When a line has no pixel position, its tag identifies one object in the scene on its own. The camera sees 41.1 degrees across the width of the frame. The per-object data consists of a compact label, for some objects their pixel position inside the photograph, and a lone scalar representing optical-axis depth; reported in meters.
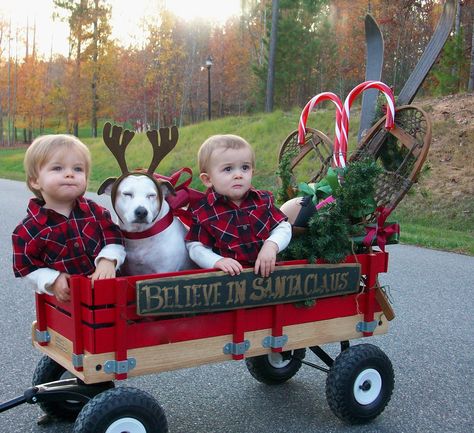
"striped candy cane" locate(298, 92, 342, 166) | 4.04
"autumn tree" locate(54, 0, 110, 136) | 38.91
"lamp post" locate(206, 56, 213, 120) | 27.07
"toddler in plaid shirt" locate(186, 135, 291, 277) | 3.04
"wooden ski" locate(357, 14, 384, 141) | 4.09
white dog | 2.86
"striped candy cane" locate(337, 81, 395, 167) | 3.67
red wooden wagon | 2.64
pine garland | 3.22
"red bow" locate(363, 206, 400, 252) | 3.41
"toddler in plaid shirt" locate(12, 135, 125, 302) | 2.76
